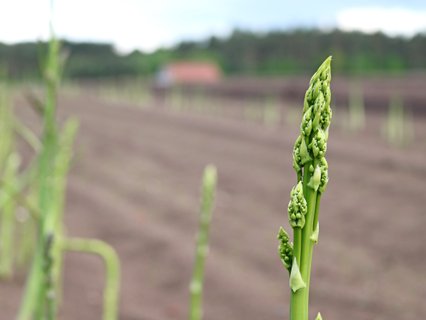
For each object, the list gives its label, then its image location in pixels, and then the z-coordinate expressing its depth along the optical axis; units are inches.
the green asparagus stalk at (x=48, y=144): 73.2
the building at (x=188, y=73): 2187.5
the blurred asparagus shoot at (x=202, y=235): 82.8
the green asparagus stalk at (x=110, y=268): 108.3
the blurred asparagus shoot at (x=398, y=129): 503.4
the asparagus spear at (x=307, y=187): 42.2
